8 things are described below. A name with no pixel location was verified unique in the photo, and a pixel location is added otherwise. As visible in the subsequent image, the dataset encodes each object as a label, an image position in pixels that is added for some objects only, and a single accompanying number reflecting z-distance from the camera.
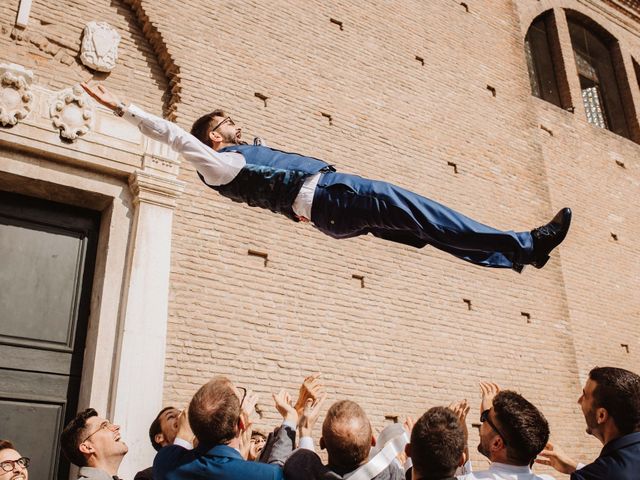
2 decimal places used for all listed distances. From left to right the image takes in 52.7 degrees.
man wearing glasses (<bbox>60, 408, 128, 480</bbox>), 3.26
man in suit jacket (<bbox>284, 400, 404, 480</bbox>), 2.53
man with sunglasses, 2.64
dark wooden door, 5.20
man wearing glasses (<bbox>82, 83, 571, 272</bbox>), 3.75
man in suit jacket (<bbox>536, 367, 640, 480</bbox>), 2.60
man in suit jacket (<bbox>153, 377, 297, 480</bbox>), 2.48
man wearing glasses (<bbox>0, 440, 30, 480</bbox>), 2.97
